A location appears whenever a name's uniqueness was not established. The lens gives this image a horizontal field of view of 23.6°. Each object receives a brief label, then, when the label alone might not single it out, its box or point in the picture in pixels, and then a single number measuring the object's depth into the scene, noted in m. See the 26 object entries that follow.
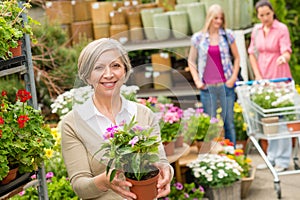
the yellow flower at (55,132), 5.14
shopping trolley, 5.55
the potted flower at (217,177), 5.11
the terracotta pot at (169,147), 3.93
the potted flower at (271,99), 5.59
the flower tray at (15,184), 3.08
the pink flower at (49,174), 4.62
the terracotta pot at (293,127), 5.61
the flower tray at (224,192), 5.14
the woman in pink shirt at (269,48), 6.57
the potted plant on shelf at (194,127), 3.05
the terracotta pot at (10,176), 3.11
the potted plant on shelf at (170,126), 4.39
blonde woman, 6.38
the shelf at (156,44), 2.98
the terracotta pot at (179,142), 3.87
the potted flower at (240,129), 6.97
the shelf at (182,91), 3.01
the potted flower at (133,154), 2.63
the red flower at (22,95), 3.19
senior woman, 2.78
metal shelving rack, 3.11
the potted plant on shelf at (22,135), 3.08
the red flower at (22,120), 3.13
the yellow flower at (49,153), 4.78
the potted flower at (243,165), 5.47
